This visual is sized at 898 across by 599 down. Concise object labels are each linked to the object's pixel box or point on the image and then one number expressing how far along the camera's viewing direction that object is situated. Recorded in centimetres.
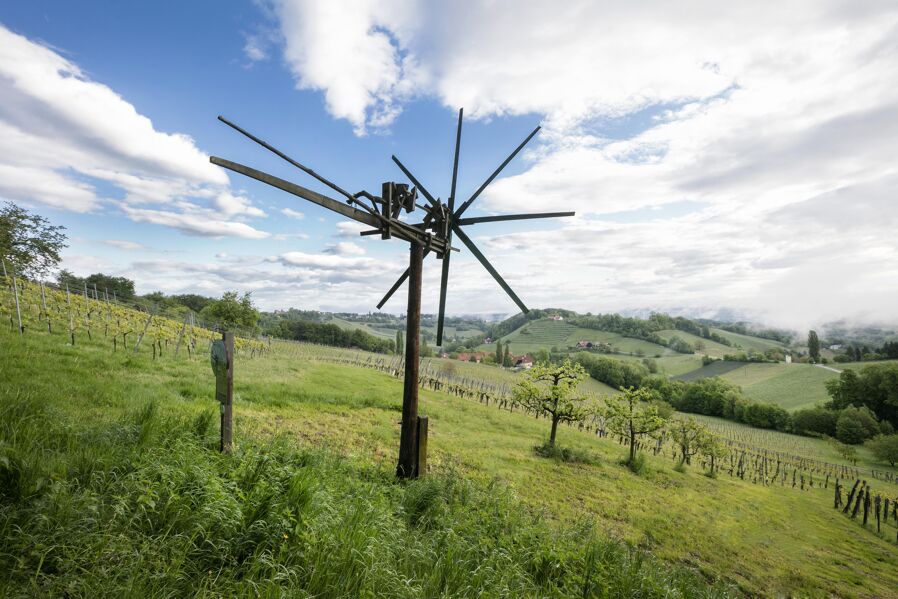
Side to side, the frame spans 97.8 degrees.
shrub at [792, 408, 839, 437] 7475
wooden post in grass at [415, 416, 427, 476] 780
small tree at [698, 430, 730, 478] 3309
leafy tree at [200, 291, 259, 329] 6838
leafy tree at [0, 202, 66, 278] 3906
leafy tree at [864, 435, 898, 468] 5653
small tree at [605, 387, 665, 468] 2534
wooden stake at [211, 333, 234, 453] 553
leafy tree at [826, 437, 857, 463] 5888
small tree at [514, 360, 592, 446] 2295
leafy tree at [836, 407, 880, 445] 7012
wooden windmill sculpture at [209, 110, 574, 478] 680
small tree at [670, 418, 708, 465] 3469
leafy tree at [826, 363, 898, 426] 7950
